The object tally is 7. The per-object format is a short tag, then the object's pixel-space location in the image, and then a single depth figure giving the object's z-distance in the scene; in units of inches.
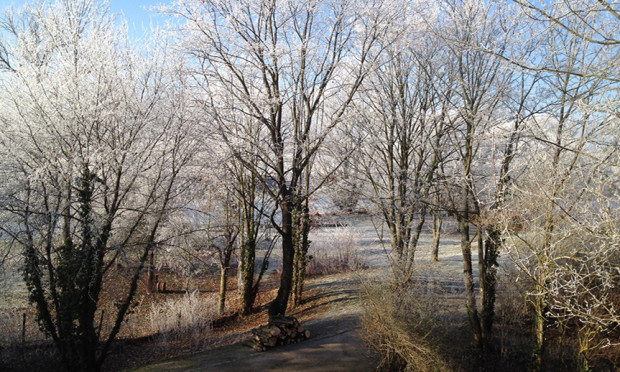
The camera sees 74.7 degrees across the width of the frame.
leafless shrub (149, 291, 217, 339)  444.8
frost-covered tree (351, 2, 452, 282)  438.6
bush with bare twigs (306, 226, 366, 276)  745.6
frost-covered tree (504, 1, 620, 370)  171.3
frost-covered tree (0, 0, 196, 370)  349.7
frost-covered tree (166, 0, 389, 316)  404.5
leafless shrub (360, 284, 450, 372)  244.5
